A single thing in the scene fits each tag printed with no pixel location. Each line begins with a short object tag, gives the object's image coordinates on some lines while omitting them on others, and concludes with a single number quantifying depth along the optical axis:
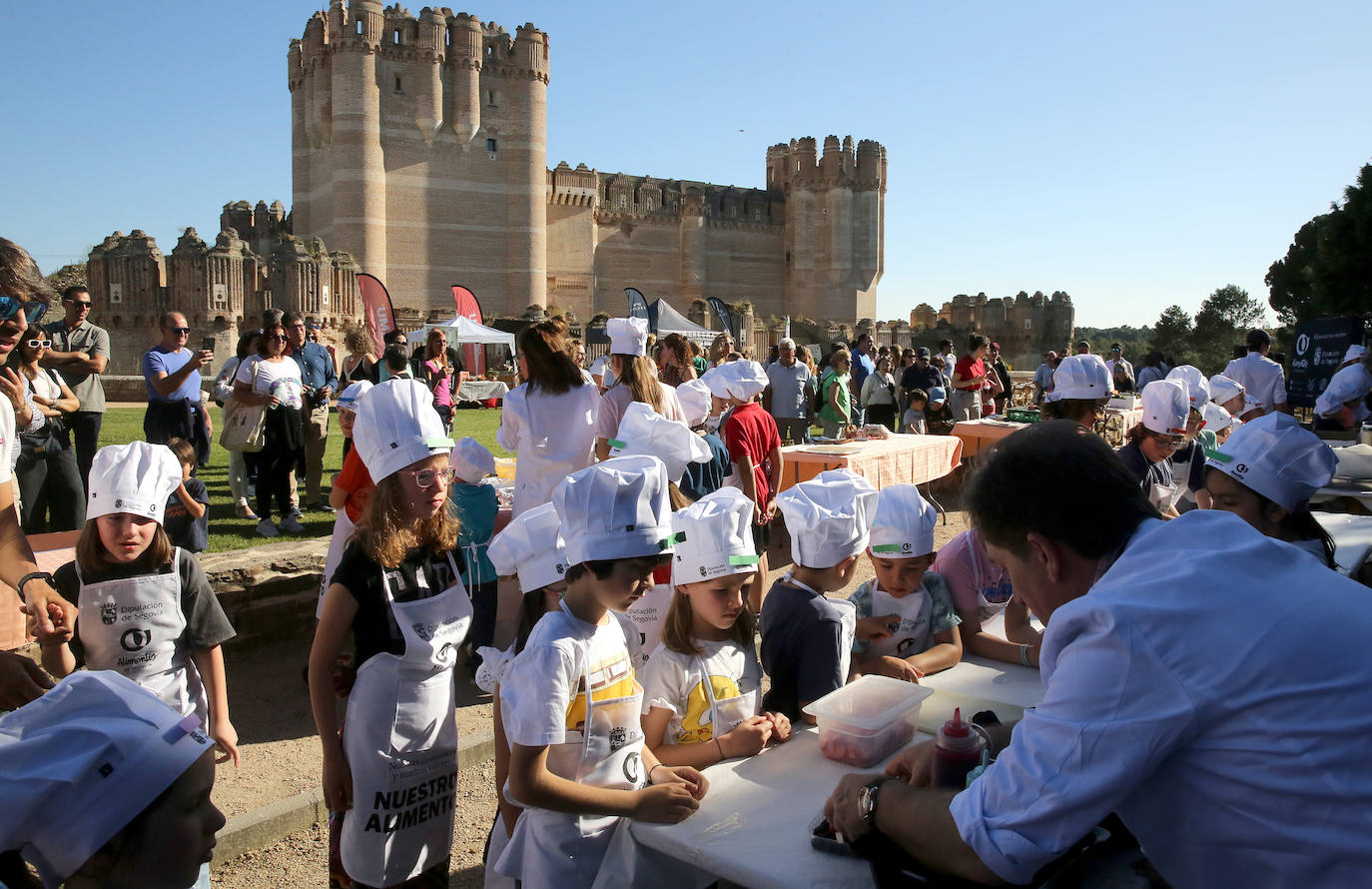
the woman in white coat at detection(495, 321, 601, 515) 4.75
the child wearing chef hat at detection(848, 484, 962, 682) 3.17
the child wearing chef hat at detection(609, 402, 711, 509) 4.59
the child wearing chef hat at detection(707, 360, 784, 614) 5.83
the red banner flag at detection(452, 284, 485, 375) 27.30
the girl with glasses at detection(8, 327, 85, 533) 5.63
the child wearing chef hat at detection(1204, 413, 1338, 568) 3.44
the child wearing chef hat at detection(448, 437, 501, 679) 4.58
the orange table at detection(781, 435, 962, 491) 8.20
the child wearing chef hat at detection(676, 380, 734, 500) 5.30
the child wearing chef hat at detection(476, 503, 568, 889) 2.71
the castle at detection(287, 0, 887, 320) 40.59
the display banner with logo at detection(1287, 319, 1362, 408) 11.07
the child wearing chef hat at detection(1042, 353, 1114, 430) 4.91
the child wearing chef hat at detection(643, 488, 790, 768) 2.47
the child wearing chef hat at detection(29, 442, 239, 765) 2.83
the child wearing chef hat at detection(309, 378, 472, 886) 2.50
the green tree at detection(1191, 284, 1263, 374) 44.84
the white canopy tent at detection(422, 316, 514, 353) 21.97
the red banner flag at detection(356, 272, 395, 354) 18.31
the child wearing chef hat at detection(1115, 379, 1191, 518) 4.58
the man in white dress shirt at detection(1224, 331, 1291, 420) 8.84
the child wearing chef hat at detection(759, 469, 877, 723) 2.71
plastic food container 2.30
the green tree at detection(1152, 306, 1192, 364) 45.71
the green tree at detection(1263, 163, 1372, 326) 24.62
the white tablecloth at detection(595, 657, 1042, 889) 1.81
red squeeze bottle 1.96
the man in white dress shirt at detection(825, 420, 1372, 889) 1.33
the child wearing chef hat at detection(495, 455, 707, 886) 2.04
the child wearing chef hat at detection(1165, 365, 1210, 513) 5.55
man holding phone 7.04
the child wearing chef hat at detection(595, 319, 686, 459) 5.22
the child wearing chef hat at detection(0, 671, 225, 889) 1.19
